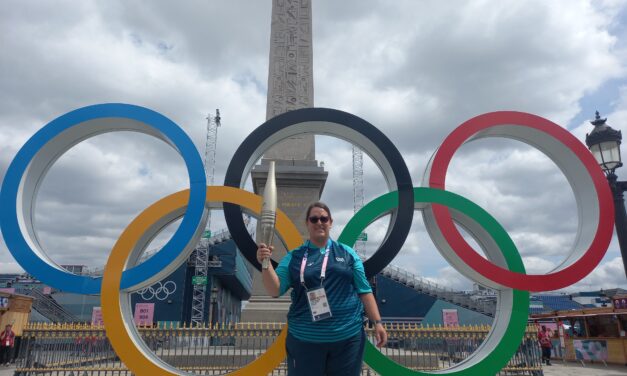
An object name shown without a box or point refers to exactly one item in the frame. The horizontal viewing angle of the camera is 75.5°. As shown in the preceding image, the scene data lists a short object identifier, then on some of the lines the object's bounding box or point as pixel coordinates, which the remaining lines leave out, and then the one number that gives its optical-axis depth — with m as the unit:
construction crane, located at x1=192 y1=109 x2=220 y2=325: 34.16
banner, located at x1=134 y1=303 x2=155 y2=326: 28.69
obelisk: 12.41
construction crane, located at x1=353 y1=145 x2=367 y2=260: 54.22
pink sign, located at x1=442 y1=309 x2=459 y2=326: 26.03
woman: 3.40
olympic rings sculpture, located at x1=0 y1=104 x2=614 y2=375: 6.00
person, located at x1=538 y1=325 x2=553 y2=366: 16.80
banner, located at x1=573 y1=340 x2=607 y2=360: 17.67
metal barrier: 10.07
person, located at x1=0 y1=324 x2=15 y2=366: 14.64
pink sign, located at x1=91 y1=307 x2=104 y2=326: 22.63
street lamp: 6.38
